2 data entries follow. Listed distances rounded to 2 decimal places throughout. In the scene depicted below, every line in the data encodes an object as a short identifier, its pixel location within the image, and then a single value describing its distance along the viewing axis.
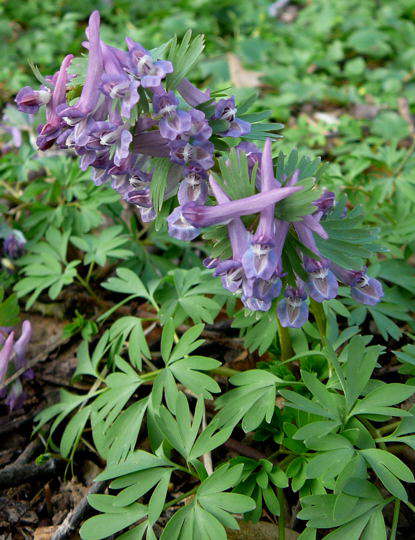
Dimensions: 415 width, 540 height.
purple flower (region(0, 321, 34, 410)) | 0.17
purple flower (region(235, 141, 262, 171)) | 0.14
